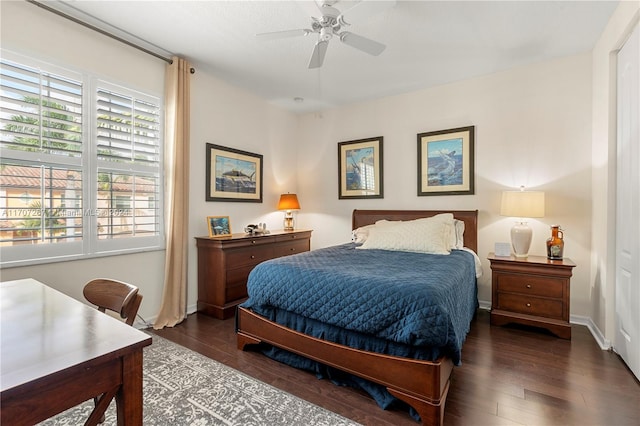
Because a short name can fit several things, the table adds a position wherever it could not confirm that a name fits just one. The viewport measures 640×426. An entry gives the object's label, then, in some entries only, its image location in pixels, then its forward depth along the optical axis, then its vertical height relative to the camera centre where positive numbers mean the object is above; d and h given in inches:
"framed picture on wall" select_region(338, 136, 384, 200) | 173.9 +24.6
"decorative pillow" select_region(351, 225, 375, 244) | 154.5 -12.0
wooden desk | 29.1 -16.0
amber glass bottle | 120.3 -13.0
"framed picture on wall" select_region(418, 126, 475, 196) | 148.3 +24.8
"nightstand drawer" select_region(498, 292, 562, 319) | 113.0 -35.6
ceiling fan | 79.7 +51.5
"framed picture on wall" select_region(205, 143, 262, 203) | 147.9 +18.3
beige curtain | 125.3 +7.6
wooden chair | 55.3 -16.8
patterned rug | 67.7 -46.2
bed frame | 65.7 -37.8
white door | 84.8 +1.3
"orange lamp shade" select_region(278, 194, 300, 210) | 181.8 +4.4
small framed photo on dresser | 143.1 -7.6
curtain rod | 94.2 +61.9
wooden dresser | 131.4 -26.3
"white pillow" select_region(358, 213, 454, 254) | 126.0 -10.7
